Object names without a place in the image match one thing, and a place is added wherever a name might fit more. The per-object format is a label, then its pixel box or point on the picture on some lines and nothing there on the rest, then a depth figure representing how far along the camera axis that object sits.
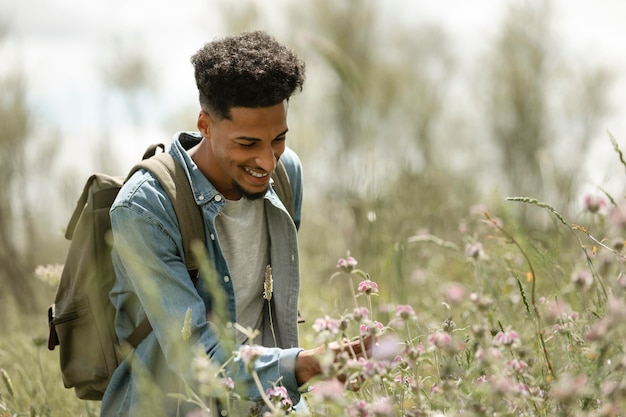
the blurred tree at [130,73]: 13.41
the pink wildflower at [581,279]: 2.60
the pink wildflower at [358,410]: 2.63
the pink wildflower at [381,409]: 2.54
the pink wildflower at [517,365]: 2.62
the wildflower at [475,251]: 2.69
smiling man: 2.95
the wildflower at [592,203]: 2.65
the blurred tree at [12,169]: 8.52
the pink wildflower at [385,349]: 2.68
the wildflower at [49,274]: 3.30
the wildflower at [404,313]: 2.65
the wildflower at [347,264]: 2.75
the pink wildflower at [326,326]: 2.65
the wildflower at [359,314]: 2.66
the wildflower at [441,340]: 2.59
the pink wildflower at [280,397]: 2.73
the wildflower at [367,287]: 2.79
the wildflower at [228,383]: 2.66
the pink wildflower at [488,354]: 2.53
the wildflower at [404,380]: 2.81
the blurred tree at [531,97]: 12.58
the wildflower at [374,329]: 2.66
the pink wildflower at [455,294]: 2.57
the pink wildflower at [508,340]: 2.63
